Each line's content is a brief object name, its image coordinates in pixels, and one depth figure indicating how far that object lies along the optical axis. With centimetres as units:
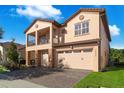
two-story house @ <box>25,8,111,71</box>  987
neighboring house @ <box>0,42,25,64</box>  2090
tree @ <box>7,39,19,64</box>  1306
